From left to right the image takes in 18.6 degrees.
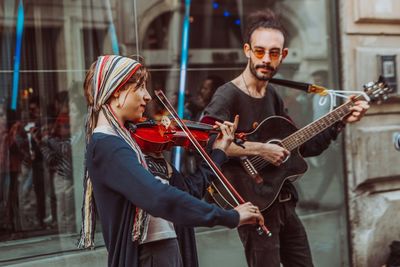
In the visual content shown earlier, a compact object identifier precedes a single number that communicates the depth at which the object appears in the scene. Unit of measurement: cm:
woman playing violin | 419
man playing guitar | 646
